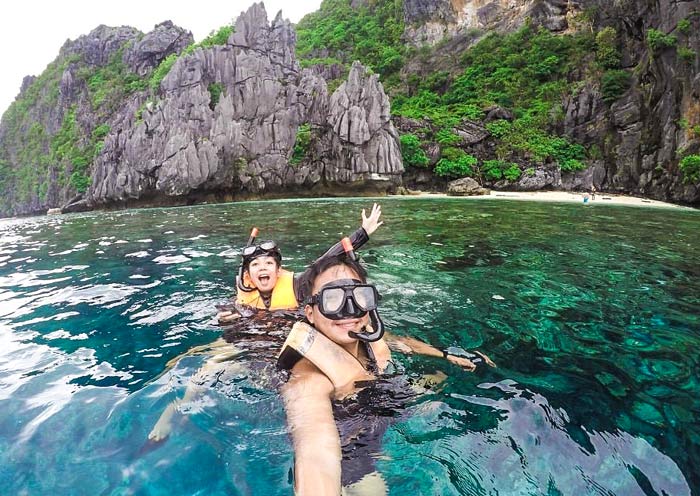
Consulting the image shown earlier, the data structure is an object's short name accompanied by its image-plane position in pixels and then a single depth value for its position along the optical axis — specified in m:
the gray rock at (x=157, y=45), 58.75
